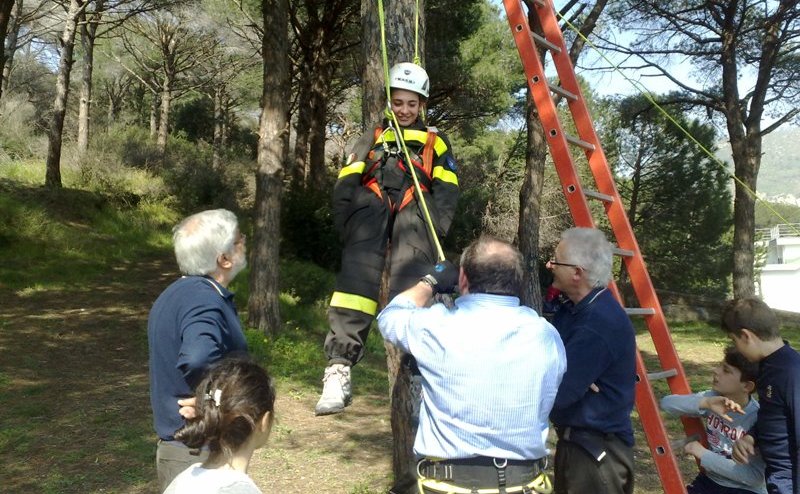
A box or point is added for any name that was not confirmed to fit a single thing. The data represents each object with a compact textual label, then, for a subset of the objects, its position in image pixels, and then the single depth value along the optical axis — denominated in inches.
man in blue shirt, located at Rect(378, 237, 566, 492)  94.7
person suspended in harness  133.3
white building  2141.6
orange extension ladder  146.9
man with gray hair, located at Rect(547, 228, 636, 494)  118.6
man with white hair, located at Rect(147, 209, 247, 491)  101.4
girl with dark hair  84.4
